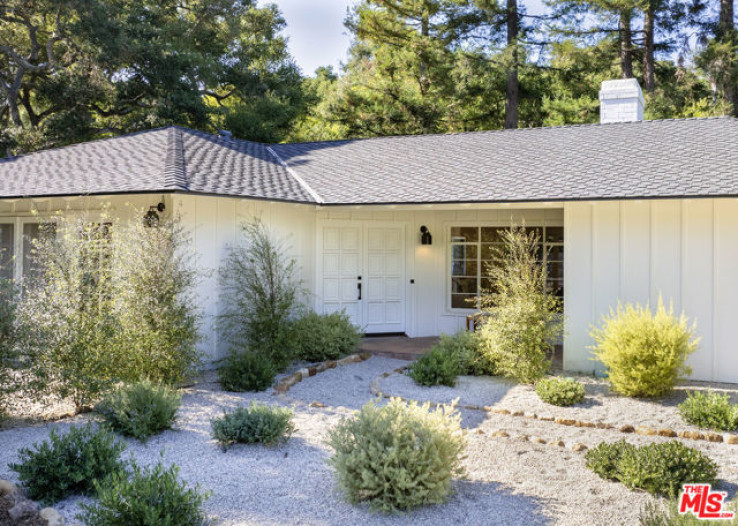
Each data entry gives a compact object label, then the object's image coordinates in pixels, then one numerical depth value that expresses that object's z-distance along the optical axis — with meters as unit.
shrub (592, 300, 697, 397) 6.75
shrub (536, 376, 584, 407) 6.79
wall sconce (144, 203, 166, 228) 8.23
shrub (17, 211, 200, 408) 5.99
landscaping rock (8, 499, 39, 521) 3.87
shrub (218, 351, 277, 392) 7.53
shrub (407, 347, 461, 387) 7.71
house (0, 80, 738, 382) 8.11
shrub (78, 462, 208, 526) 3.47
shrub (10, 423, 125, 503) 4.16
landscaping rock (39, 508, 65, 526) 3.79
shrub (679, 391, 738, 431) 5.80
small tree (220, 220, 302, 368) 8.57
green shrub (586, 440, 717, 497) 4.19
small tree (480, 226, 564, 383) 7.65
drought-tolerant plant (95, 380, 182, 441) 5.48
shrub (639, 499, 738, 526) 3.07
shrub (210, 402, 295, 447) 5.27
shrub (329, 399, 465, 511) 3.95
